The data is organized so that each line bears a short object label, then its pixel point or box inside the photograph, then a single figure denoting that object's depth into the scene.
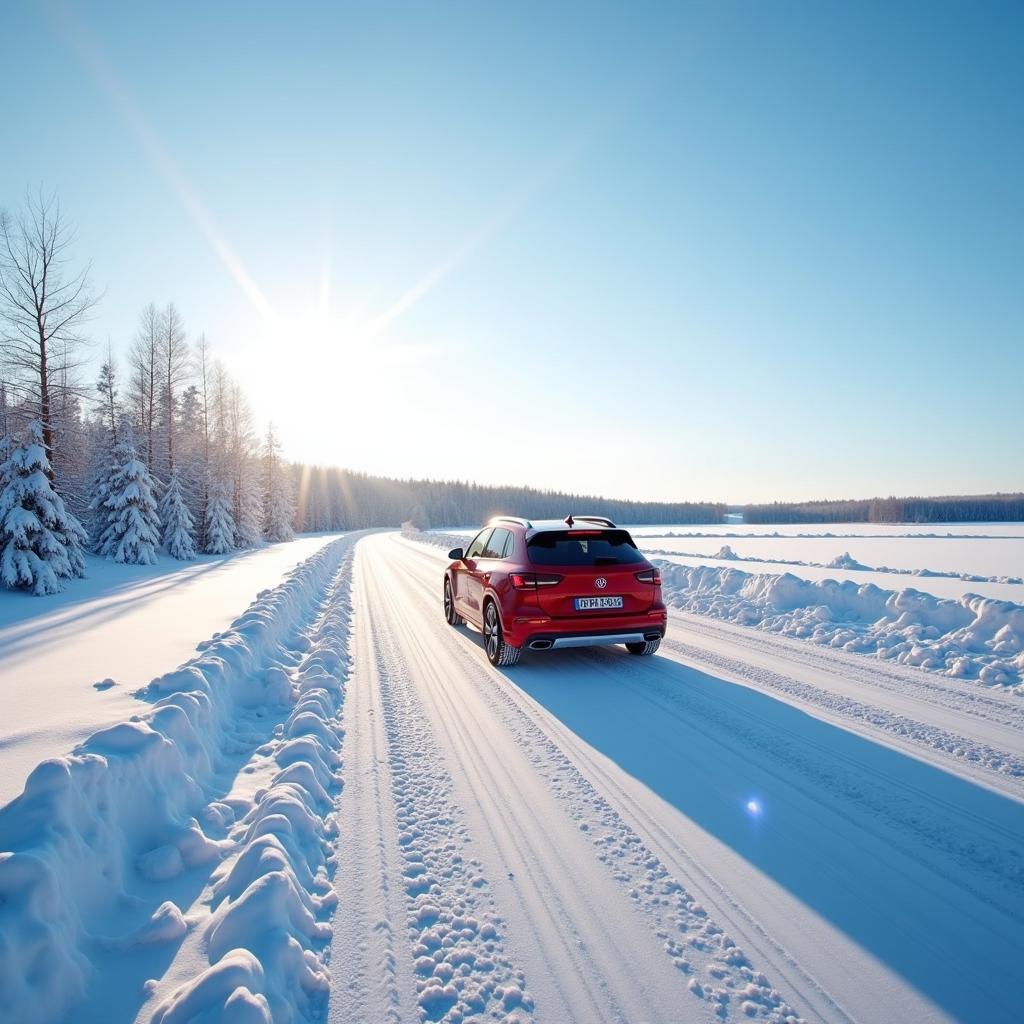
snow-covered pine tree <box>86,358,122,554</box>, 27.42
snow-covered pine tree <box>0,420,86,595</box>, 15.71
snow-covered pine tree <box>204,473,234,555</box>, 34.41
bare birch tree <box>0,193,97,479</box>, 19.22
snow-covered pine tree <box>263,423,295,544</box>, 51.22
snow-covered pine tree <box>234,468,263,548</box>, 39.44
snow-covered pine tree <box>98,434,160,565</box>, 24.88
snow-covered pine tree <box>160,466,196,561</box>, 29.47
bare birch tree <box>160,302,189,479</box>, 32.28
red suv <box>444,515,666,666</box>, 6.80
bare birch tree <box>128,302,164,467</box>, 31.28
